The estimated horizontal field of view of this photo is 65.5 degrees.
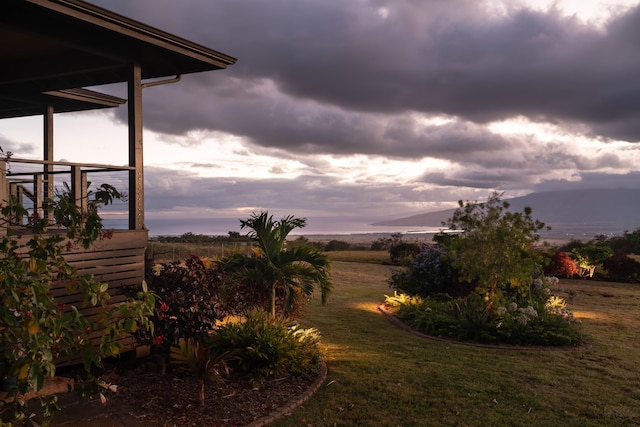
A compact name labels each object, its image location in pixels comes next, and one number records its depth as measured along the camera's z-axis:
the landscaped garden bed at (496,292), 9.84
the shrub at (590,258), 21.91
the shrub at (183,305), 6.97
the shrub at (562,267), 21.38
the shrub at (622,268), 20.83
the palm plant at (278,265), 8.40
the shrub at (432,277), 13.05
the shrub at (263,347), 6.86
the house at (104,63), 6.90
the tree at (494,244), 10.33
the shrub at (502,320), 9.66
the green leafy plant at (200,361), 5.95
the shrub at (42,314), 3.21
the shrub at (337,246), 38.16
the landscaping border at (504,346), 9.30
